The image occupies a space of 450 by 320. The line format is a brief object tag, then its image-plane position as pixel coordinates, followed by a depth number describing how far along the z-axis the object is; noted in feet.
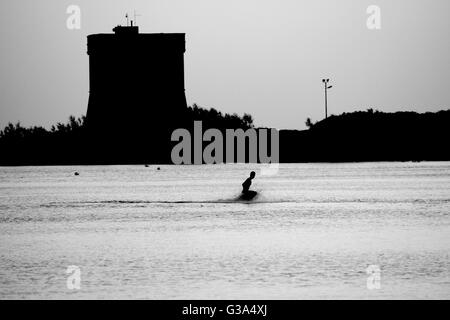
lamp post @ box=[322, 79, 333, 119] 543.43
